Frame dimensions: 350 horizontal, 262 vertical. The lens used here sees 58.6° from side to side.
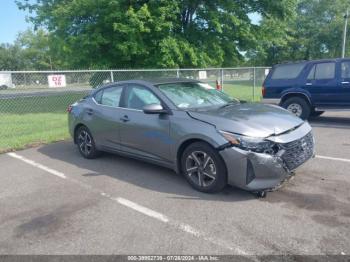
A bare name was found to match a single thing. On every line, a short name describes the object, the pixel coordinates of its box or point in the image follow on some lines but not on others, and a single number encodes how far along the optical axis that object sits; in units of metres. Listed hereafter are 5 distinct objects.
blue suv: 8.70
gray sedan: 3.82
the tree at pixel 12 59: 81.69
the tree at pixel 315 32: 39.69
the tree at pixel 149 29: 12.50
